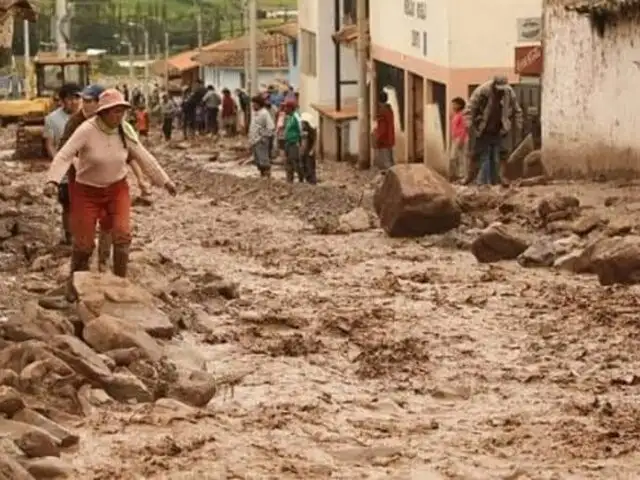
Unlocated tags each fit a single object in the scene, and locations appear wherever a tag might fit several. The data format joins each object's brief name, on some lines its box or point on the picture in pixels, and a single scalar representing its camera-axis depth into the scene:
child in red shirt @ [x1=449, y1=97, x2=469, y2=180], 23.38
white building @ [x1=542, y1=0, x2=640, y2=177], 20.44
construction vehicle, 38.53
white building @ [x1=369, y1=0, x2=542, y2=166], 29.30
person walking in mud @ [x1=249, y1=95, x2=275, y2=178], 27.05
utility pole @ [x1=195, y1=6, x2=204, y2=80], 75.06
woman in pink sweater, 11.85
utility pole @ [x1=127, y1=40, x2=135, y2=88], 86.66
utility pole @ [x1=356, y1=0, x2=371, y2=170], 33.59
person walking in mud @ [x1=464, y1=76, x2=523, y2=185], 20.30
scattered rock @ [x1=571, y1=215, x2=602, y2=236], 15.89
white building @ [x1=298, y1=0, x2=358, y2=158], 39.44
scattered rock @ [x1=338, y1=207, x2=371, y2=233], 18.47
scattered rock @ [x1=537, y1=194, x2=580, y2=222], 16.97
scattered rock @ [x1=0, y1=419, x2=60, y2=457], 7.86
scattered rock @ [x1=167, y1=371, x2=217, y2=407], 9.45
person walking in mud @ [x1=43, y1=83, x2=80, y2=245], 14.55
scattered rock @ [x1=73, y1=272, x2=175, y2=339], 10.92
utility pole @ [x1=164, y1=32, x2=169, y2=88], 71.53
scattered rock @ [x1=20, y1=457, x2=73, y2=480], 7.68
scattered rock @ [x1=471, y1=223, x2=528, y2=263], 15.61
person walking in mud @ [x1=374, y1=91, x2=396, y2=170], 28.50
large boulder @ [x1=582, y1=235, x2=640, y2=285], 13.54
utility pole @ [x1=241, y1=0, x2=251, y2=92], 60.21
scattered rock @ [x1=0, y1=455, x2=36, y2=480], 7.39
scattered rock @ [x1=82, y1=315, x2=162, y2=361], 10.18
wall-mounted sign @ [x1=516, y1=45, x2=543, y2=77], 25.41
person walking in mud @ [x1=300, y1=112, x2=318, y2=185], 26.56
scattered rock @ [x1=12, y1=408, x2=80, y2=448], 8.21
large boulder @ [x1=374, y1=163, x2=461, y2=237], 17.31
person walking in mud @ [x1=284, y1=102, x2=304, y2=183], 26.22
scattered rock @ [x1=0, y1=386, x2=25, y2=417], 8.34
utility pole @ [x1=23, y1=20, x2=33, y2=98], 46.30
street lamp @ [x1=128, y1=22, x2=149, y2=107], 77.74
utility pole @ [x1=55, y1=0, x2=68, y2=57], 41.75
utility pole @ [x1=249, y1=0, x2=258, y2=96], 43.44
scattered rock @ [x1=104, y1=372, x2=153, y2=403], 9.30
